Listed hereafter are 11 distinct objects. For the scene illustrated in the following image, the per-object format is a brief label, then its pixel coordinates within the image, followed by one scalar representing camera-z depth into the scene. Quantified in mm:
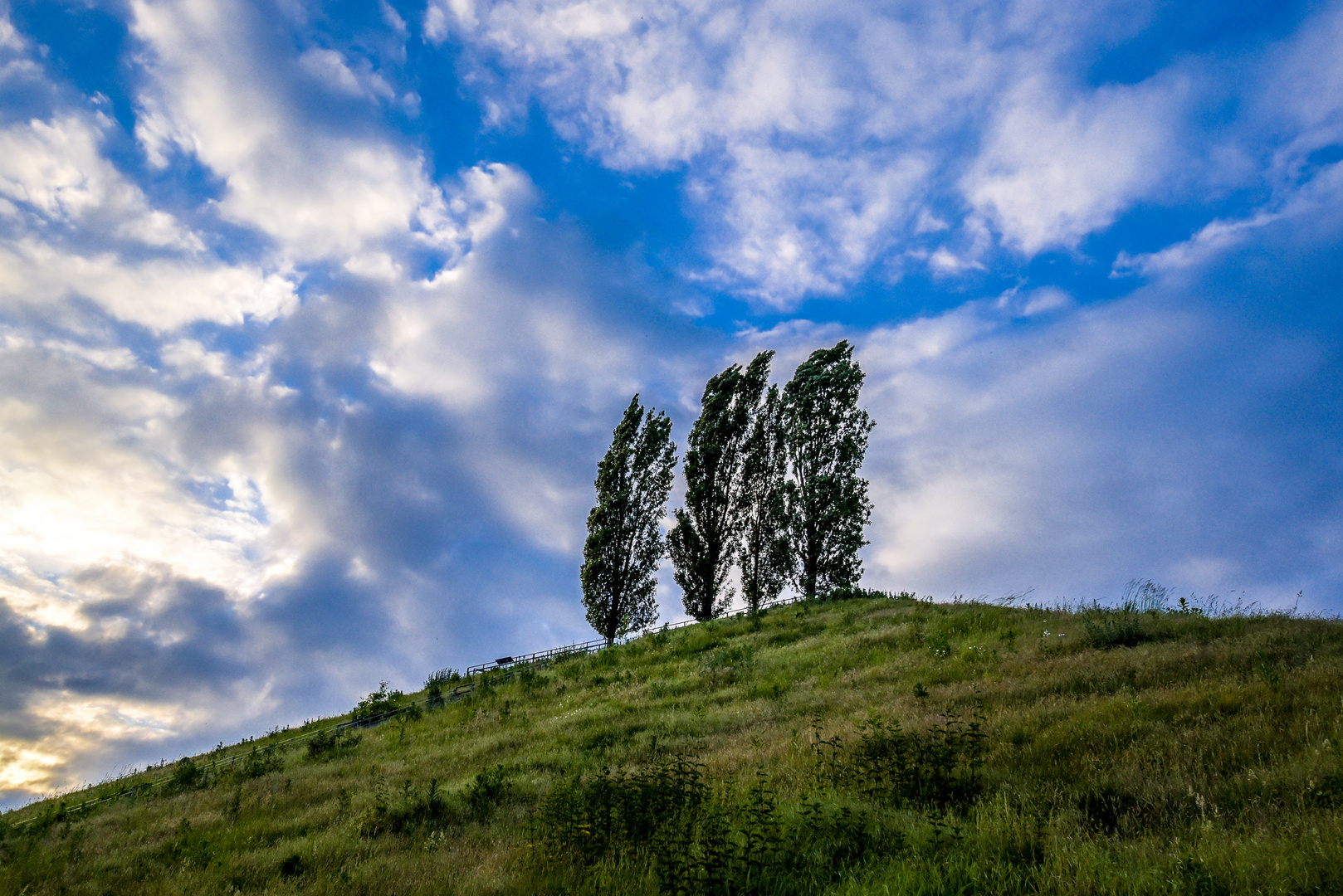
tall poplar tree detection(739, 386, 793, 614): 31469
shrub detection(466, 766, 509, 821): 9227
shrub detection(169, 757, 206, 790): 15494
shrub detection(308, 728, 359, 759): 16859
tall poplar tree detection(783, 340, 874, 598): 29641
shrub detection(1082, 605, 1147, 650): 12820
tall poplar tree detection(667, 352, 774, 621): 32938
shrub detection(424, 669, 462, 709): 22020
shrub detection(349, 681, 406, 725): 21250
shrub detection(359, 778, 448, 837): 8906
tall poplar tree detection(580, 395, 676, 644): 32844
